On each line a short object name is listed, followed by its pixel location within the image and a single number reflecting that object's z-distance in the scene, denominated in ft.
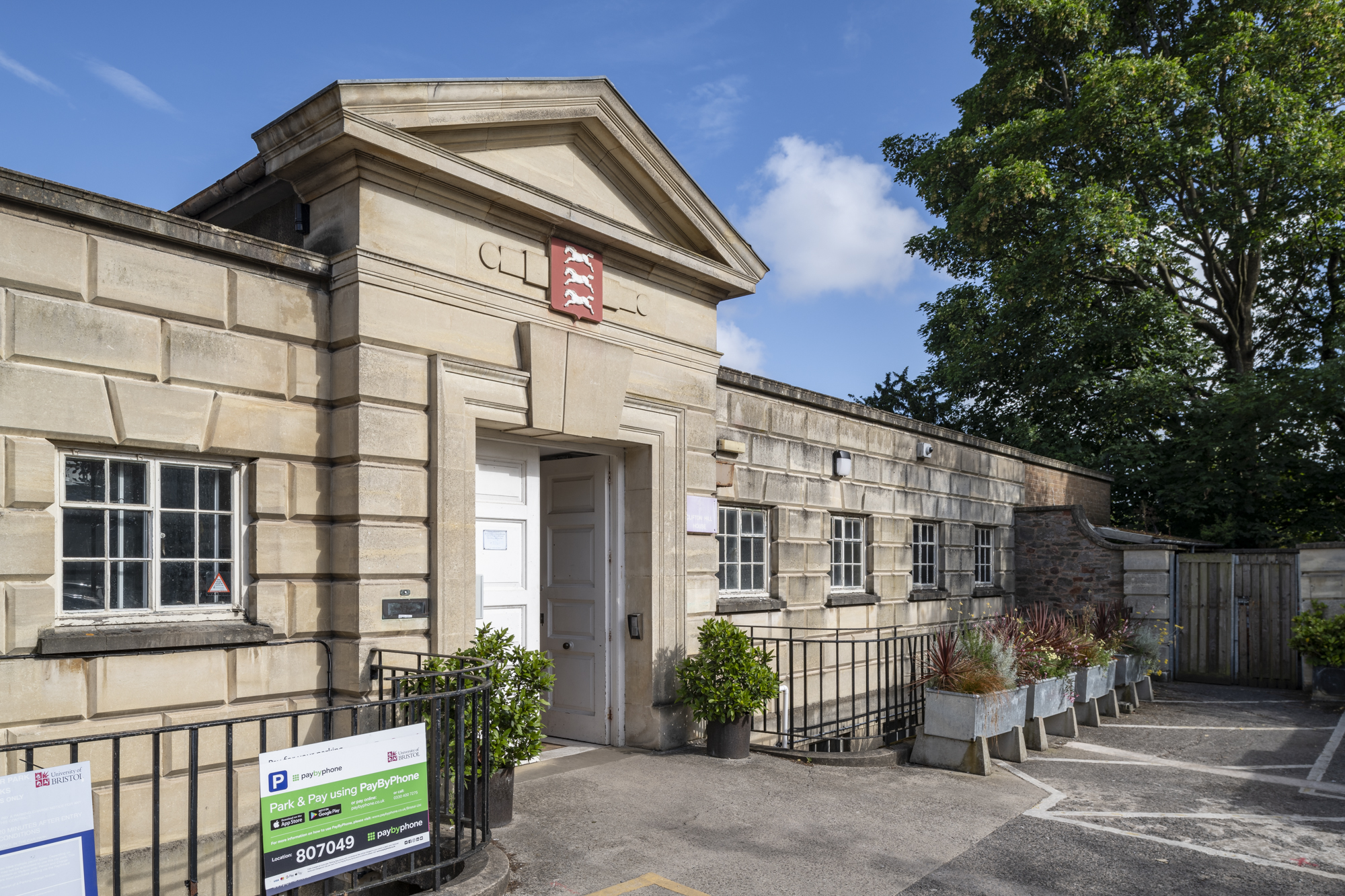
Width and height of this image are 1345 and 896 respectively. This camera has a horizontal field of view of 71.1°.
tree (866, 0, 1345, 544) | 60.29
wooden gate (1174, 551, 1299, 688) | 45.91
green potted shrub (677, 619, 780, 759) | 25.94
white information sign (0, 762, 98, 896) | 11.36
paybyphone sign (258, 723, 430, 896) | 13.50
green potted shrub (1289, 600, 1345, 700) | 40.29
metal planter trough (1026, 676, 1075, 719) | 29.89
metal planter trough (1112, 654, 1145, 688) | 38.50
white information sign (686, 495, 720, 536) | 29.01
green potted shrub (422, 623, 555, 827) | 19.48
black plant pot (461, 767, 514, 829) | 19.62
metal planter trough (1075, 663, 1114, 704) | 34.47
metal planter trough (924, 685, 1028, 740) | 26.25
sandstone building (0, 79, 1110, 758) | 17.10
